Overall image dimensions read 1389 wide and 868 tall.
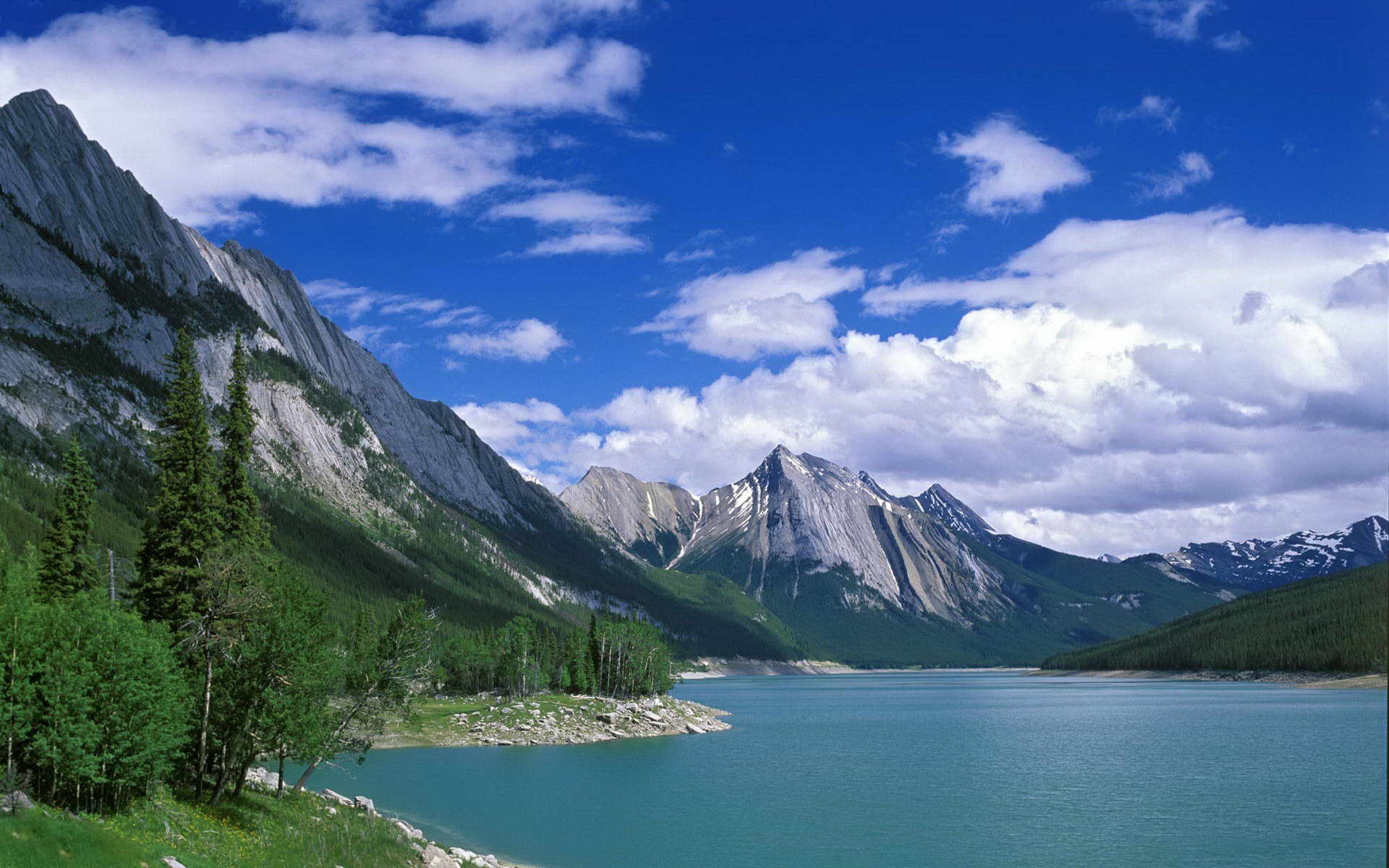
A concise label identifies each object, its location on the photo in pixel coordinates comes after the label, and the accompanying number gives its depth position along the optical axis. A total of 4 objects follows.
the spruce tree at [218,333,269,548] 56.66
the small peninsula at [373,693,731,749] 110.25
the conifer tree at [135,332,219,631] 50.19
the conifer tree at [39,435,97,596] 63.53
